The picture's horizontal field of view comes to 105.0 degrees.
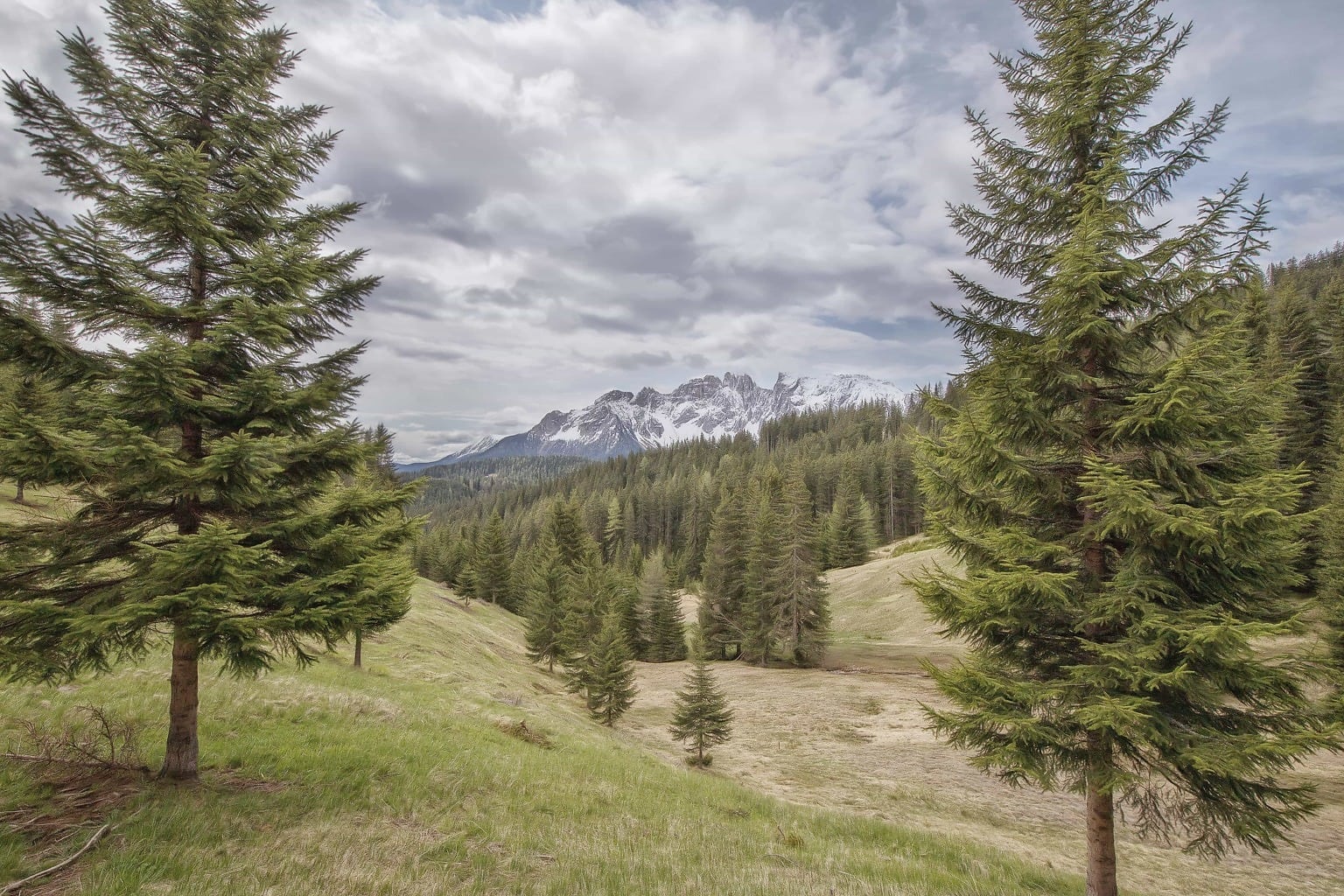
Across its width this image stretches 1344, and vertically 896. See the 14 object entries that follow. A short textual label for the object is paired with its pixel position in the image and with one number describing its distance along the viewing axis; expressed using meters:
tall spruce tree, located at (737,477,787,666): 43.31
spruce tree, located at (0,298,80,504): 6.23
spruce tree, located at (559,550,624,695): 33.34
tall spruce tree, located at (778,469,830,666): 41.72
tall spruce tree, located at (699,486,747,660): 48.12
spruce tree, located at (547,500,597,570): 49.00
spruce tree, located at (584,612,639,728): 26.92
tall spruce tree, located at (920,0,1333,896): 6.66
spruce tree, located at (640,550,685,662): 50.94
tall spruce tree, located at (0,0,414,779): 6.91
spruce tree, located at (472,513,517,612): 57.17
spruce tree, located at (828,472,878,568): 72.19
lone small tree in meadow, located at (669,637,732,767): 21.75
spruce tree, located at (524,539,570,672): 40.38
